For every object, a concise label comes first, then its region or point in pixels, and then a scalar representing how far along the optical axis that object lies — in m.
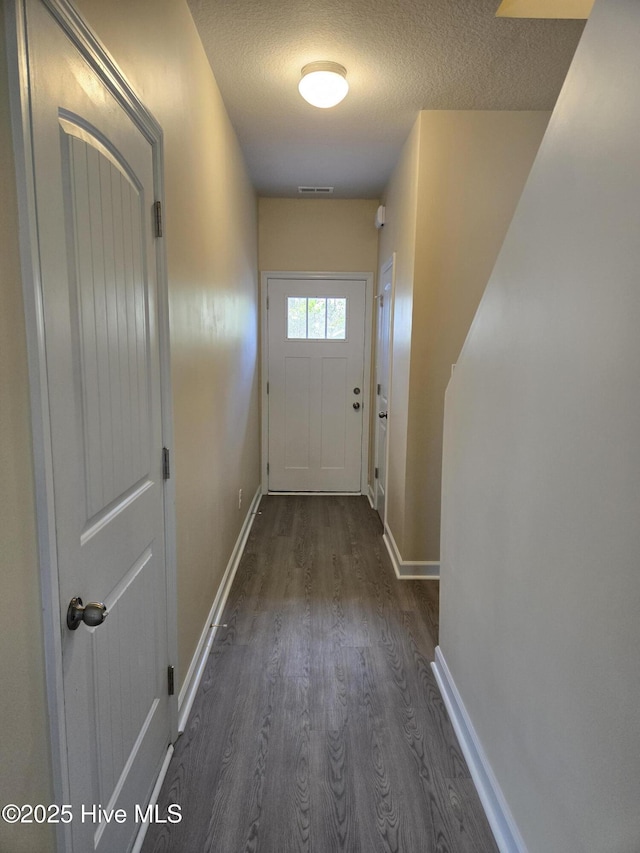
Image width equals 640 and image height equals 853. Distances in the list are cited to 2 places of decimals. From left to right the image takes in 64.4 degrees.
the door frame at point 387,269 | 3.68
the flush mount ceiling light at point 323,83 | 2.32
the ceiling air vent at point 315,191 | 4.20
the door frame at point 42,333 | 0.80
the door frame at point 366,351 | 4.57
